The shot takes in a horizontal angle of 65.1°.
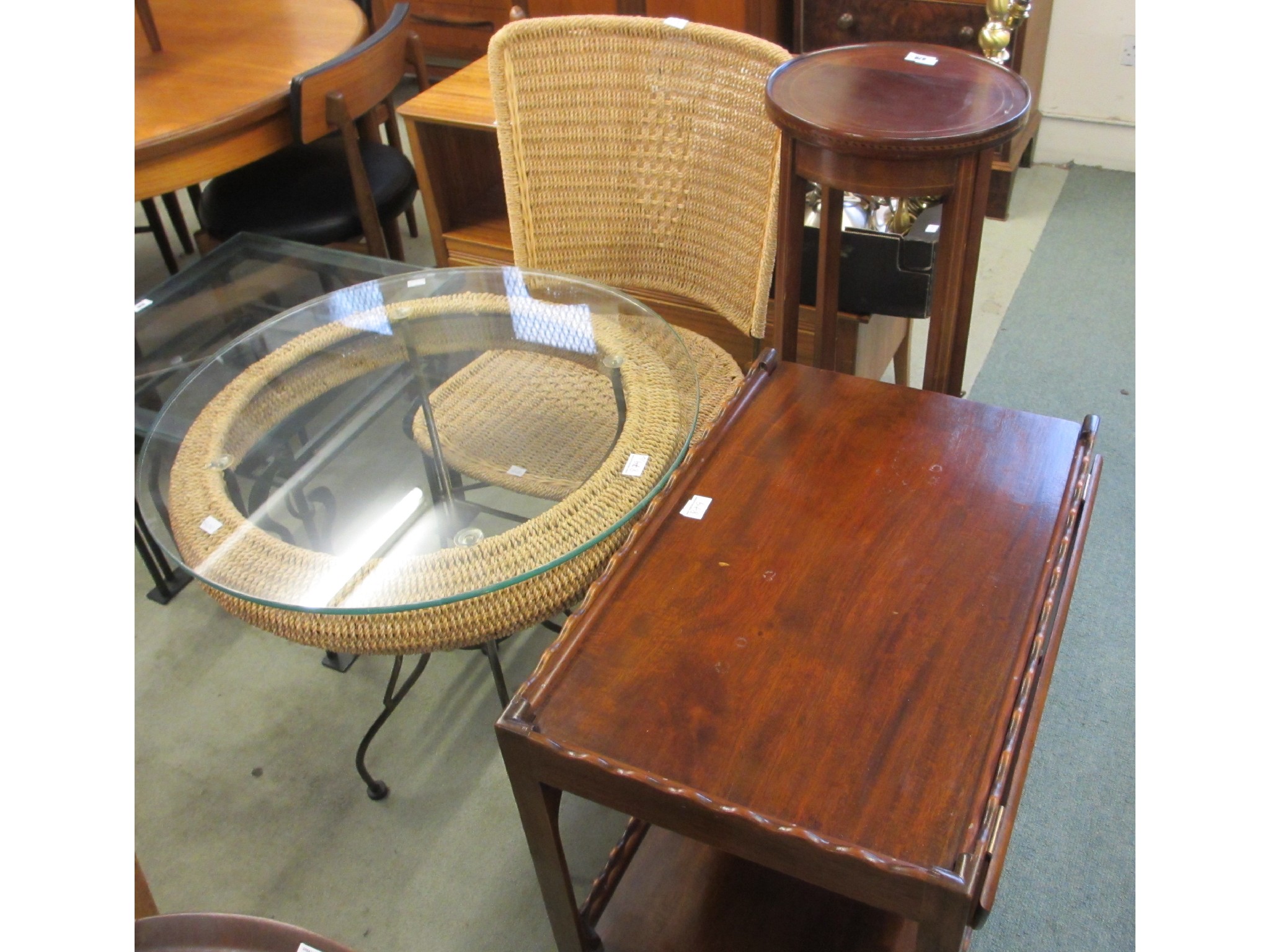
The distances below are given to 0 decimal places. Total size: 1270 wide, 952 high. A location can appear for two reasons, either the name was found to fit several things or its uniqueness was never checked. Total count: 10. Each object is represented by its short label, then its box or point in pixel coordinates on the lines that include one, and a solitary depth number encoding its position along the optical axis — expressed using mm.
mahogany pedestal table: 1228
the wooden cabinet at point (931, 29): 2498
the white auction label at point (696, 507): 1161
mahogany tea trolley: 861
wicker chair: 1650
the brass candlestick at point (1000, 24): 2093
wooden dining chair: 2096
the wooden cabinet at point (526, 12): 2824
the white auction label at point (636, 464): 1271
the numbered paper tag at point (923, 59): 1396
